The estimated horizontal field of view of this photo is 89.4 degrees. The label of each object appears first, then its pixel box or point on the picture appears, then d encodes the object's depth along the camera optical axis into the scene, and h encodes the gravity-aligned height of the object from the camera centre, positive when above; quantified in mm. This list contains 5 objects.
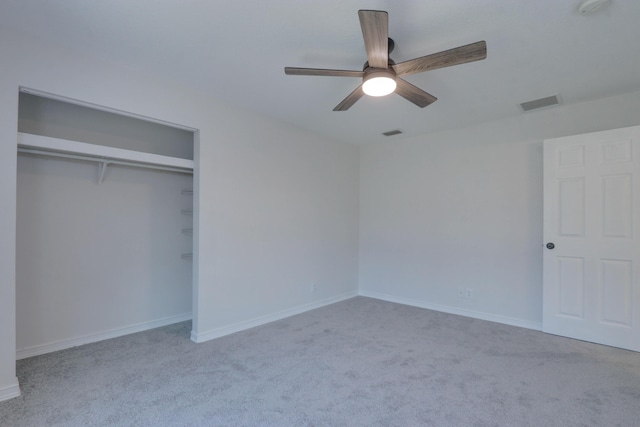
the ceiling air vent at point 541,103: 3207 +1197
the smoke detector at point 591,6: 1843 +1245
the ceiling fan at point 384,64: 1714 +967
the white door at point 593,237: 2986 -170
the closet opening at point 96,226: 2738 -127
